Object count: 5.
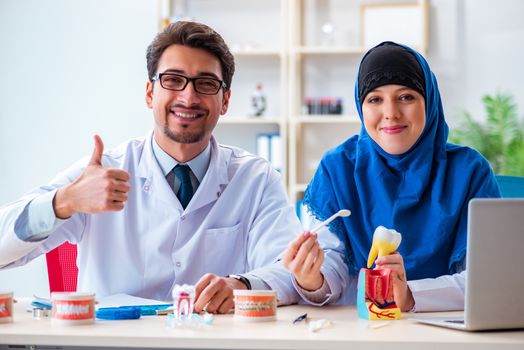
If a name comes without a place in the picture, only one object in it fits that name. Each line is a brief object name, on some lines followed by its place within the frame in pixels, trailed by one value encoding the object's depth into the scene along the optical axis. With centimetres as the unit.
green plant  486
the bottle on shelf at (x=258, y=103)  504
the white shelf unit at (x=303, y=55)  503
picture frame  495
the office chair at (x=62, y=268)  238
